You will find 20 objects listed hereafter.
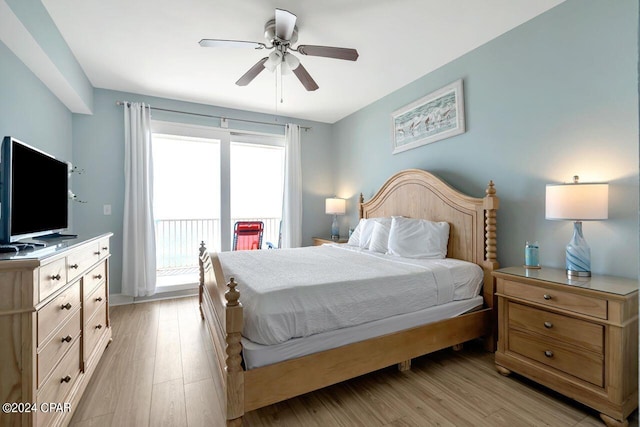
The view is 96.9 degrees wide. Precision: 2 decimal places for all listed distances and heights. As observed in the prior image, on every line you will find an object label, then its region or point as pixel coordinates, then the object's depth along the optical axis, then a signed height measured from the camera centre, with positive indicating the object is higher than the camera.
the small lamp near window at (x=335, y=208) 4.51 +0.08
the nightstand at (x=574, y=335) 1.53 -0.74
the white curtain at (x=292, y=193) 4.58 +0.33
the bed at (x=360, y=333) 1.44 -0.79
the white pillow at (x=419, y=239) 2.72 -0.26
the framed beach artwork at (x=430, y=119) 2.88 +1.06
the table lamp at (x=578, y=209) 1.72 +0.03
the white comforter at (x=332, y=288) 1.55 -0.49
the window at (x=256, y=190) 5.35 +0.46
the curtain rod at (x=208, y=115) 3.63 +1.42
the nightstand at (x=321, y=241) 4.31 -0.43
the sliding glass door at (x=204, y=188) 4.26 +0.44
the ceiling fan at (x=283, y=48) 2.08 +1.31
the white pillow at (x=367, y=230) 3.33 -0.21
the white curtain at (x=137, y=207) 3.62 +0.07
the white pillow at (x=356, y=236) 3.69 -0.31
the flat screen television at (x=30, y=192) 1.38 +0.12
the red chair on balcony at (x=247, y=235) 4.13 -0.32
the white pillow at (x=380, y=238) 3.10 -0.28
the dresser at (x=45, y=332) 1.15 -0.57
